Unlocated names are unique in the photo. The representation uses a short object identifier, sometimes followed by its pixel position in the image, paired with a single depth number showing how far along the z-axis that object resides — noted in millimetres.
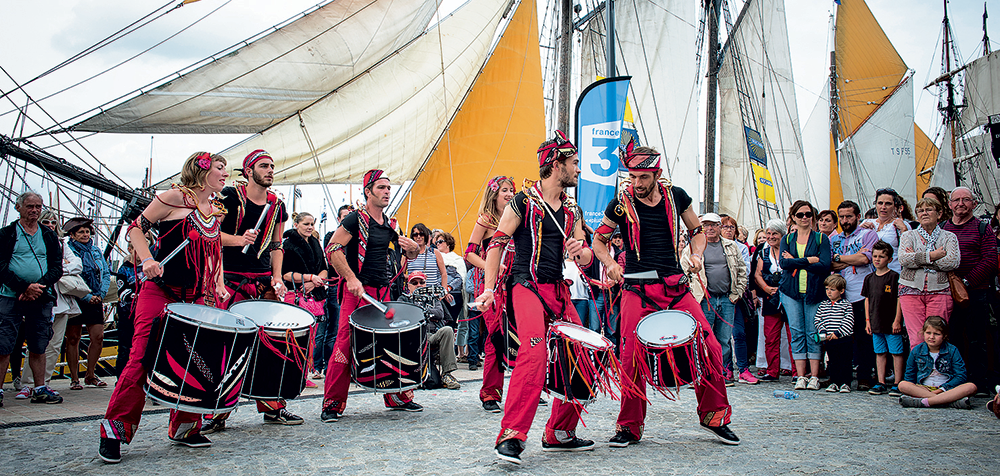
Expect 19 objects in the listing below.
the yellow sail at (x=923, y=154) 41562
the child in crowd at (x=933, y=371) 5785
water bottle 6400
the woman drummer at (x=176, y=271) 3830
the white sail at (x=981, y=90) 35969
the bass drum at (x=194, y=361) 3775
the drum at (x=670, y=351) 4051
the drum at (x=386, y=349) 5188
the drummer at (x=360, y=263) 5266
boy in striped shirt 7027
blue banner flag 10180
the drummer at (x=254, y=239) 4832
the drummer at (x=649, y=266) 4172
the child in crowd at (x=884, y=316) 6738
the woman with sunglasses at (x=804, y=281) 7328
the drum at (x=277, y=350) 4410
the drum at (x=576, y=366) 3869
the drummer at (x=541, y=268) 3816
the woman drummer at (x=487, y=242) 5734
